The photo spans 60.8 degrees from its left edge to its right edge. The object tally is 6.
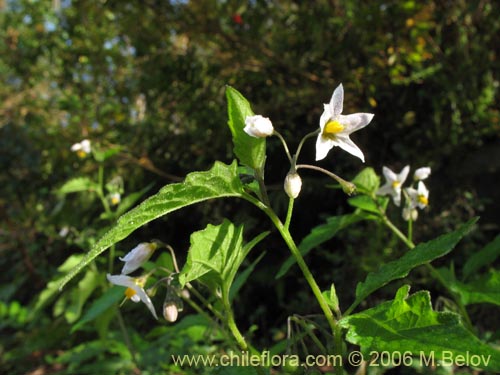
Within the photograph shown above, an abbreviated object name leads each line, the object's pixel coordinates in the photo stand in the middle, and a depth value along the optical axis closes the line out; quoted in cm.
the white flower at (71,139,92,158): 29
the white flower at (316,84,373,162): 11
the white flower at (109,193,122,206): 26
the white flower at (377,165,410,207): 18
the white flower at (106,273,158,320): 13
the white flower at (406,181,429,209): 18
